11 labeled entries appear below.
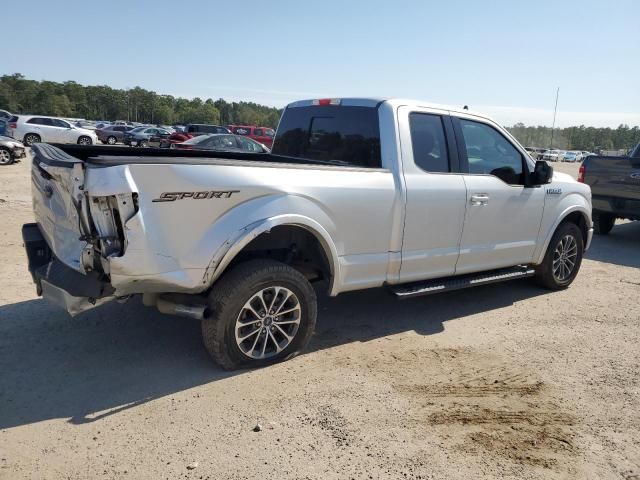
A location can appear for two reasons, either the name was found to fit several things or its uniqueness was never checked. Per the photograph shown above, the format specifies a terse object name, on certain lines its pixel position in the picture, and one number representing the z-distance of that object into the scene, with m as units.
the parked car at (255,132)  30.89
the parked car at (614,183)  9.14
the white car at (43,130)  26.64
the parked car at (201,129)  30.33
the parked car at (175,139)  26.08
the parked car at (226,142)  18.12
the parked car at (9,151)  17.98
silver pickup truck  3.23
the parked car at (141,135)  34.19
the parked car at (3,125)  27.27
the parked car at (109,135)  37.06
